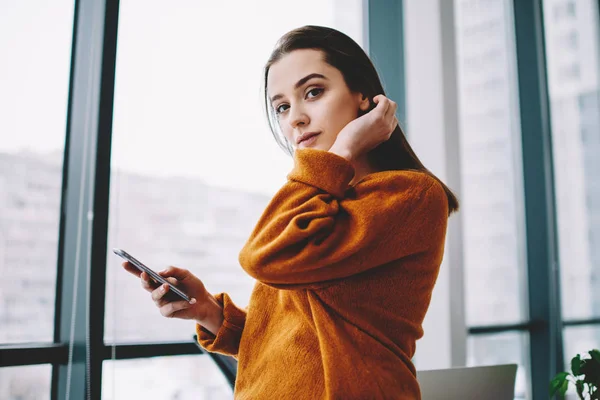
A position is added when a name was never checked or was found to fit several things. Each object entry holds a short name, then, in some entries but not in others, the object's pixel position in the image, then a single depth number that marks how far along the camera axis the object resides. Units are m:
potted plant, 1.80
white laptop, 1.11
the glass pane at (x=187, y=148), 1.55
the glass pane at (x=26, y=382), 1.34
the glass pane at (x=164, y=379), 1.49
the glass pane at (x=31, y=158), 1.38
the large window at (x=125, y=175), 1.42
